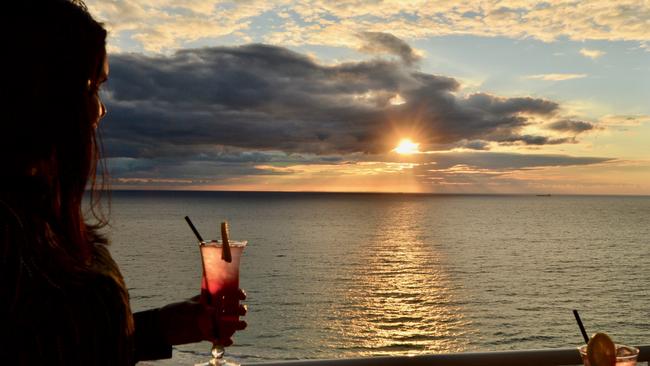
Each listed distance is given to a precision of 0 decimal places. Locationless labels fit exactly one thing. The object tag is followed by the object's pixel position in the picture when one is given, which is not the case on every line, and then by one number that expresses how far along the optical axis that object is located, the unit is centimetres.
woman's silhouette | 108
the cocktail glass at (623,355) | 178
